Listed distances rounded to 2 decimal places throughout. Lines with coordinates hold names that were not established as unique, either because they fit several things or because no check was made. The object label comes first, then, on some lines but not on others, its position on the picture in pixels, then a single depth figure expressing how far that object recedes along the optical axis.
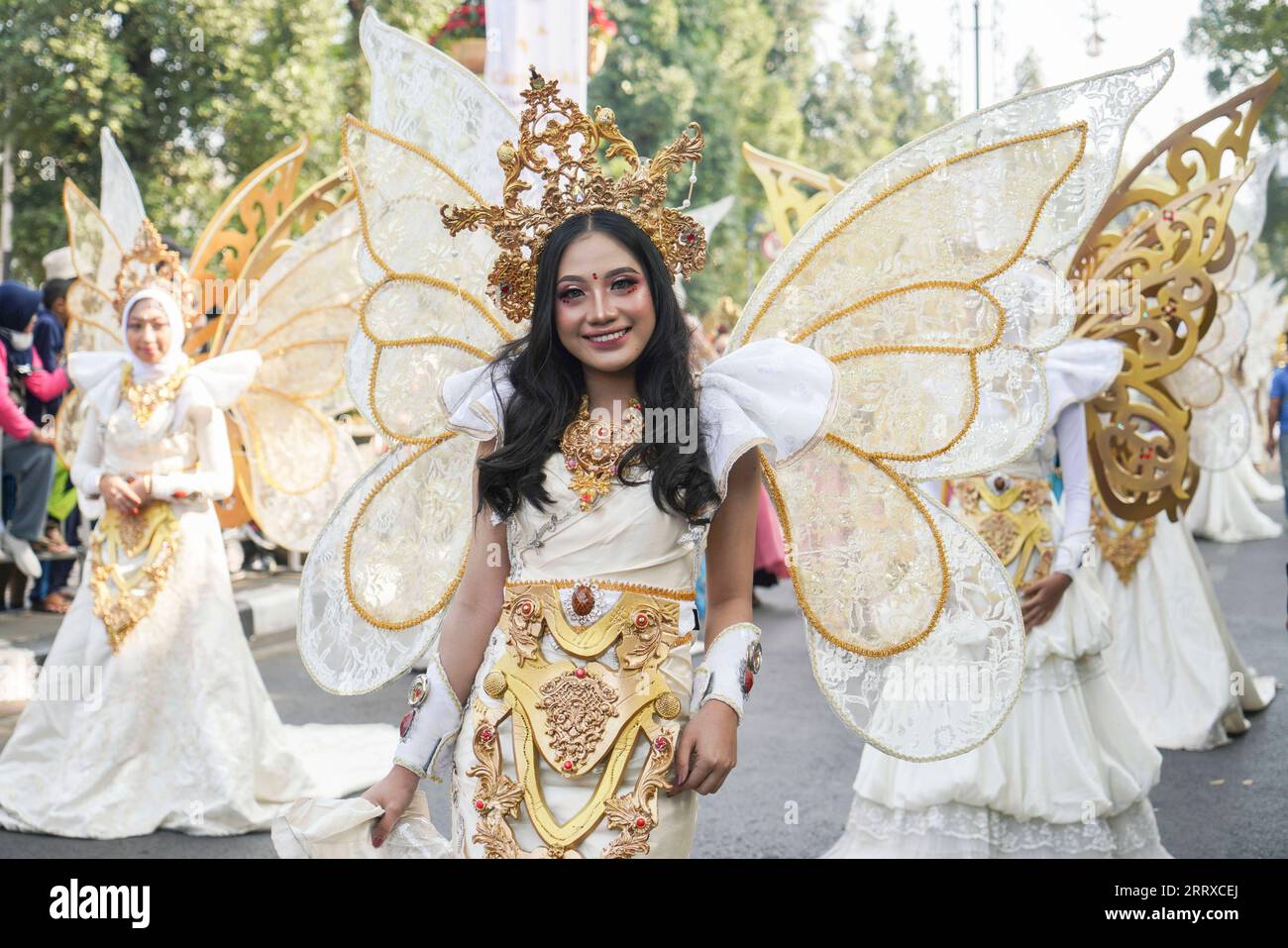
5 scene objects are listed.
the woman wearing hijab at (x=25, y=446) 8.55
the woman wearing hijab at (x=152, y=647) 5.21
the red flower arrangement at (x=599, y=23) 6.41
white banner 3.99
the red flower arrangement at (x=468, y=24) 7.57
